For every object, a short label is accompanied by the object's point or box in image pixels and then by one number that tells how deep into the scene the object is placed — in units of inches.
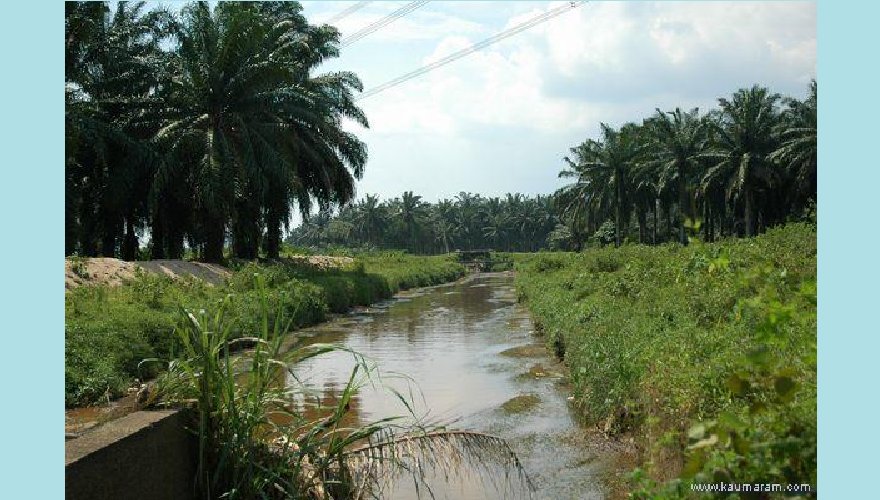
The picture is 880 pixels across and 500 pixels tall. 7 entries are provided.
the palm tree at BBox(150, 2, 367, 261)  986.1
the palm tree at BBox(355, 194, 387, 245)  3818.9
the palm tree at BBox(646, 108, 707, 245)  2033.7
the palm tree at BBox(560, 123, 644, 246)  2297.0
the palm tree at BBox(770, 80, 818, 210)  1672.0
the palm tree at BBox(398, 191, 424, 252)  3782.0
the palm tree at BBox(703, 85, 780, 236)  1833.2
